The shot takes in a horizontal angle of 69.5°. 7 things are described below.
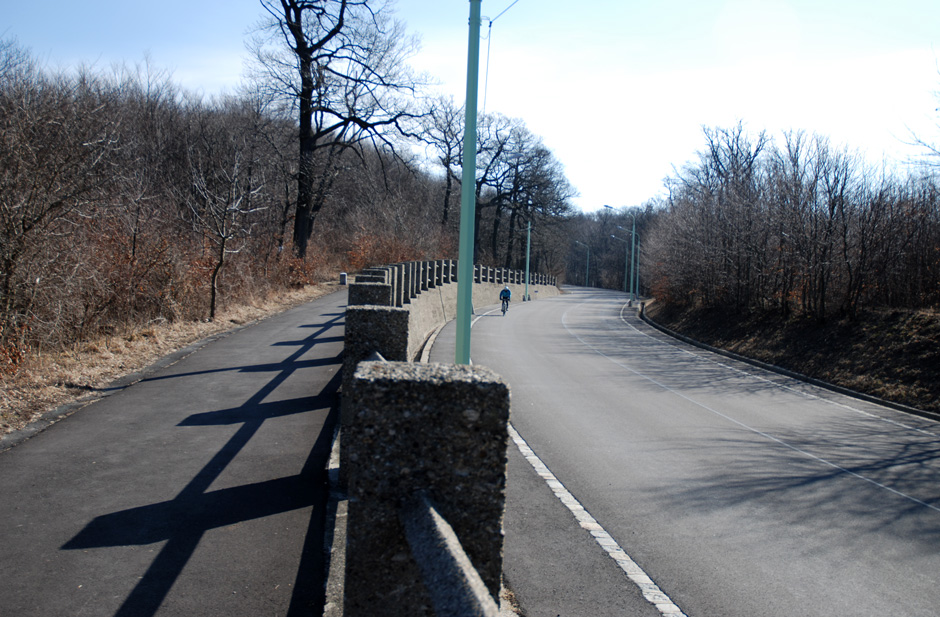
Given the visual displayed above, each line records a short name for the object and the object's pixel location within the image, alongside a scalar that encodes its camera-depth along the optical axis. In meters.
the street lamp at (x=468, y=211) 8.02
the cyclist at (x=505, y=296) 35.16
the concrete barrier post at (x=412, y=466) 2.77
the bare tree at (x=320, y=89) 29.31
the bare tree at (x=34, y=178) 10.41
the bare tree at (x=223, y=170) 19.22
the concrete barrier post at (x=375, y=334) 6.30
